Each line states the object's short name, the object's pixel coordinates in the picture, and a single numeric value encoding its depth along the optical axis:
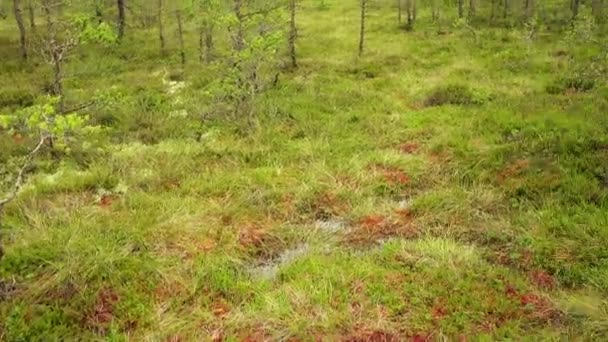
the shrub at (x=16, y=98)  18.90
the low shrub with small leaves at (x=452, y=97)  17.73
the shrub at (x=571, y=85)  17.99
